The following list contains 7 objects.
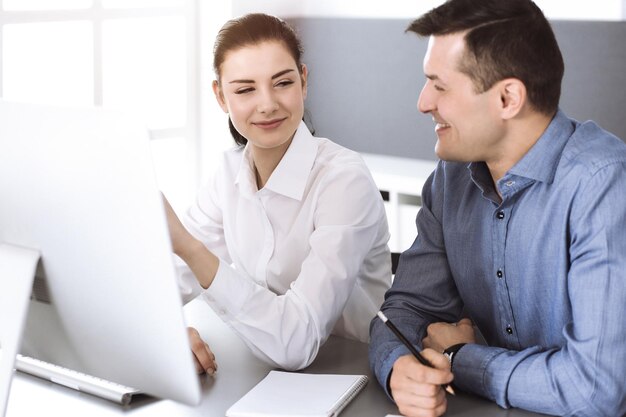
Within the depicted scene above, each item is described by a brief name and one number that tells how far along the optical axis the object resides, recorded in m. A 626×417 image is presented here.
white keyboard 1.66
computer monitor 1.19
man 1.65
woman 2.02
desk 1.63
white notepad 1.60
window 3.85
